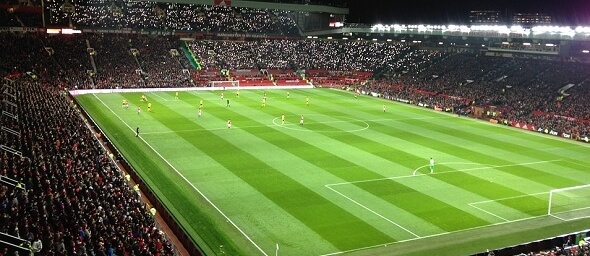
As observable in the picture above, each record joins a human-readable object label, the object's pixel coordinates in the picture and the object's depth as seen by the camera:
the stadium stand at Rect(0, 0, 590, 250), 19.02
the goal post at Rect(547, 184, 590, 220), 26.41
